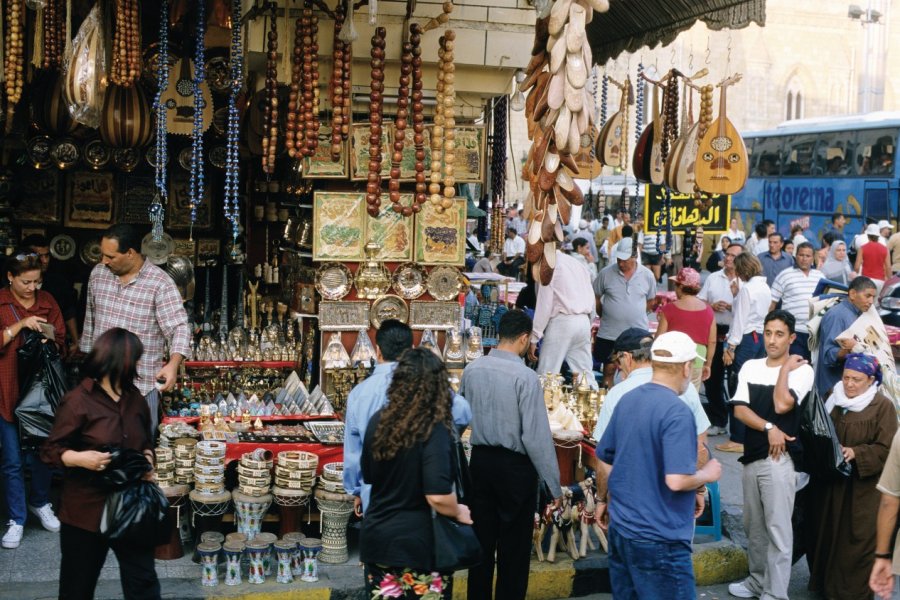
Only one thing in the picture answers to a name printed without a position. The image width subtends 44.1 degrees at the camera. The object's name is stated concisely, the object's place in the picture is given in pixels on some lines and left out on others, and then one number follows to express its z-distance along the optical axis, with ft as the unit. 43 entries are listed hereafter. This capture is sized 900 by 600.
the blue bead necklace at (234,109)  23.35
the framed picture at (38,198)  32.91
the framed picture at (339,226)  24.26
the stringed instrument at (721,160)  28.40
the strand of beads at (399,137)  22.52
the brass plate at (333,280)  24.44
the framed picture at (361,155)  24.07
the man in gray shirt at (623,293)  29.55
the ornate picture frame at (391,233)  24.53
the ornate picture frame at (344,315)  24.61
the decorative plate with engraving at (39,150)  31.19
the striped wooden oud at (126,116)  27.17
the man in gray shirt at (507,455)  16.40
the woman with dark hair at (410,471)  12.88
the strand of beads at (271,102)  22.79
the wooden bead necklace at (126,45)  22.98
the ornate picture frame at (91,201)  33.45
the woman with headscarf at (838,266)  48.01
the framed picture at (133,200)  33.94
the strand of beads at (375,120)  22.00
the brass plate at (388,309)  24.89
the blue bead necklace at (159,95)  22.97
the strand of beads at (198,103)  23.02
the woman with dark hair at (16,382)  19.71
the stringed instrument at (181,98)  28.73
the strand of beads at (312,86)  22.61
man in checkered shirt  19.44
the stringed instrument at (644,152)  30.50
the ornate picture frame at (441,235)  24.81
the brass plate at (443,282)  25.13
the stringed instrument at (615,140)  31.99
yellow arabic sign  35.47
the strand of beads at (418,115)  22.63
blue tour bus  69.21
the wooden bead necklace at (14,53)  21.76
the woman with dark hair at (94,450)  14.06
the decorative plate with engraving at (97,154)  32.32
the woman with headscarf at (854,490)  19.12
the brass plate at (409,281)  24.99
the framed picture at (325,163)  24.12
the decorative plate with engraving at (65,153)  31.48
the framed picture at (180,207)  34.35
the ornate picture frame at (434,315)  25.25
